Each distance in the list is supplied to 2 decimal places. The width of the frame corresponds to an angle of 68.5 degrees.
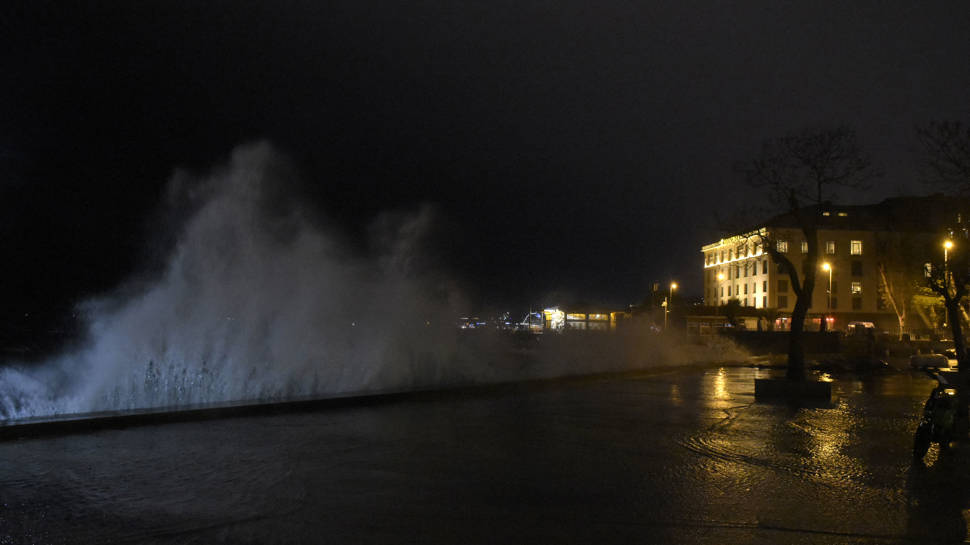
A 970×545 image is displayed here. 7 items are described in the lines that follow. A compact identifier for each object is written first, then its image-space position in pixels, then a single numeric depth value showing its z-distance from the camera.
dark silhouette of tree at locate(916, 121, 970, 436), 20.55
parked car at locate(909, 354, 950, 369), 25.39
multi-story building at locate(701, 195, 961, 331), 76.88
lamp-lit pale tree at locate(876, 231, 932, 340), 52.75
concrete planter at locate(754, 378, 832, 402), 15.62
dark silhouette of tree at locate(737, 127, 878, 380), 16.45
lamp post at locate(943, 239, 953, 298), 24.92
